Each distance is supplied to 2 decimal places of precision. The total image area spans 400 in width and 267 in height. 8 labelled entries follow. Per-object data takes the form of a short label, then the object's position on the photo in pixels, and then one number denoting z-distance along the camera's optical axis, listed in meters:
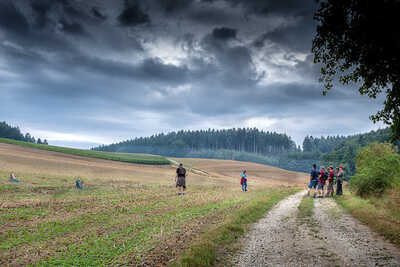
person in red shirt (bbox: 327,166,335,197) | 19.80
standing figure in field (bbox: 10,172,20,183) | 22.67
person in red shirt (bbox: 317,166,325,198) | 19.38
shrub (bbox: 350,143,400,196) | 15.73
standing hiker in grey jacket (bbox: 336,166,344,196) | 21.11
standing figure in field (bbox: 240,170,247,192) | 26.30
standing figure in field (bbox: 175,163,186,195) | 21.81
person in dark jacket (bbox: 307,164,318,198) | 20.00
